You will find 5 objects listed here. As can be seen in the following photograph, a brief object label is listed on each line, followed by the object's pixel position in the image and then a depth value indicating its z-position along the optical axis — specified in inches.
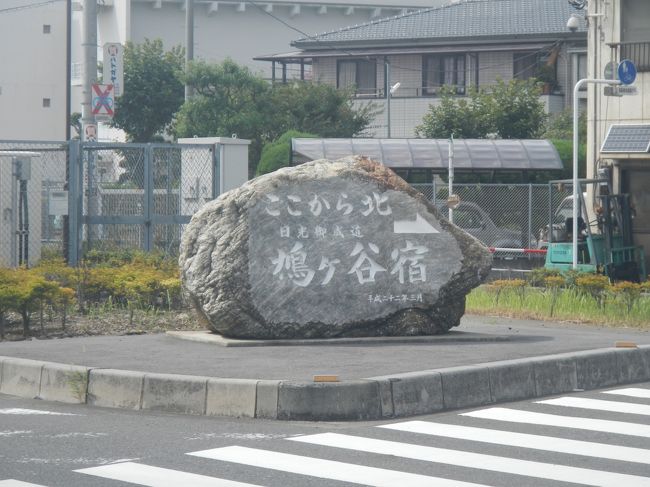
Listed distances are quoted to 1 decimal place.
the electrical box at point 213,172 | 773.3
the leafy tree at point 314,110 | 1537.9
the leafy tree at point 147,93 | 1895.9
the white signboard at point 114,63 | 1082.1
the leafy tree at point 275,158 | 1199.6
